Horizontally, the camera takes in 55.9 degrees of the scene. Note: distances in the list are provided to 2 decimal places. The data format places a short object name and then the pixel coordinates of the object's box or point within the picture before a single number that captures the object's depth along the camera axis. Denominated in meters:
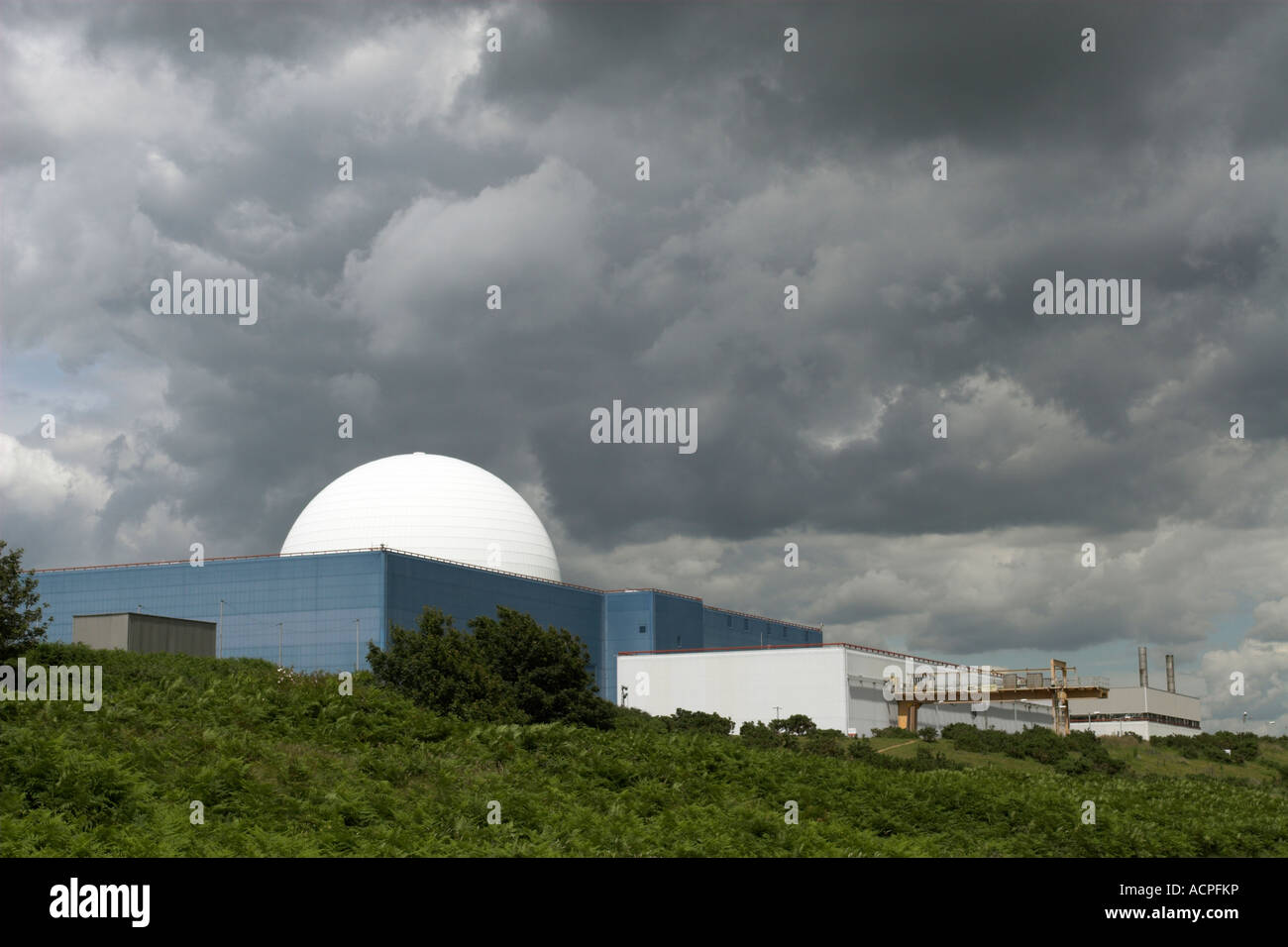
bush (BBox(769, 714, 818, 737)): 62.62
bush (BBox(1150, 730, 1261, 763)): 60.41
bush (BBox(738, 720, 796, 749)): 45.56
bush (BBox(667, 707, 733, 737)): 55.56
